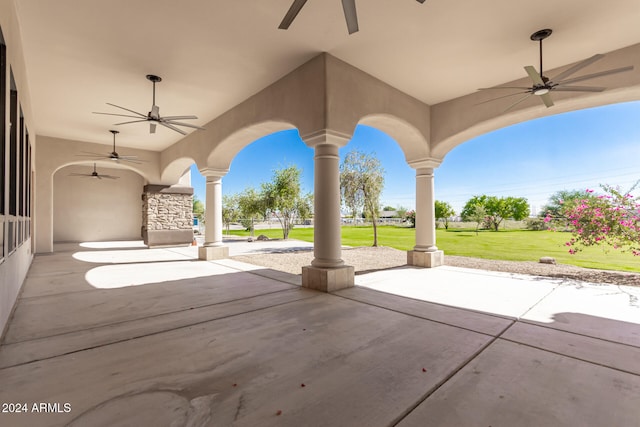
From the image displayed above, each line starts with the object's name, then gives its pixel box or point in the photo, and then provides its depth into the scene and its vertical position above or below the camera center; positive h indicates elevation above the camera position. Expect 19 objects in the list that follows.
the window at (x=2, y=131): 2.83 +0.89
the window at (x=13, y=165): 3.59 +0.70
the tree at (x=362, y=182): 13.39 +1.64
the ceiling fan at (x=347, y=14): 2.32 +1.75
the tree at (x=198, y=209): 33.12 +1.15
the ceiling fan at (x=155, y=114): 5.37 +2.02
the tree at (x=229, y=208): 22.56 +0.80
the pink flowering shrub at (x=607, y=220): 5.61 -0.08
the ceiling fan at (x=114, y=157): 8.96 +2.08
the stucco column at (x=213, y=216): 8.02 +0.06
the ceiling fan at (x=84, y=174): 11.32 +1.79
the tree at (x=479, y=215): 23.27 +0.14
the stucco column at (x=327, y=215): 4.65 +0.04
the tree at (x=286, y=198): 17.16 +1.20
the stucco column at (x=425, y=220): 6.73 -0.07
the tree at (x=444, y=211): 37.44 +0.76
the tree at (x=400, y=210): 37.22 +0.95
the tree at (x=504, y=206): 35.44 +1.42
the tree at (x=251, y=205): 17.72 +0.82
